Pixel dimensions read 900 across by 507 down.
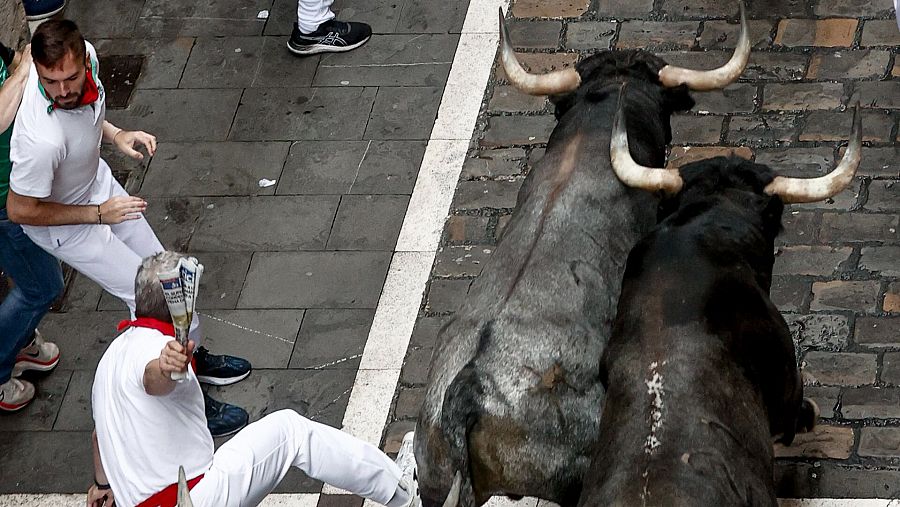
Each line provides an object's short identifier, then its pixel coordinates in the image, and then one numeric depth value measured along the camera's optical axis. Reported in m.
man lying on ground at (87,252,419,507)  11.70
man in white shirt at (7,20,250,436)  12.94
